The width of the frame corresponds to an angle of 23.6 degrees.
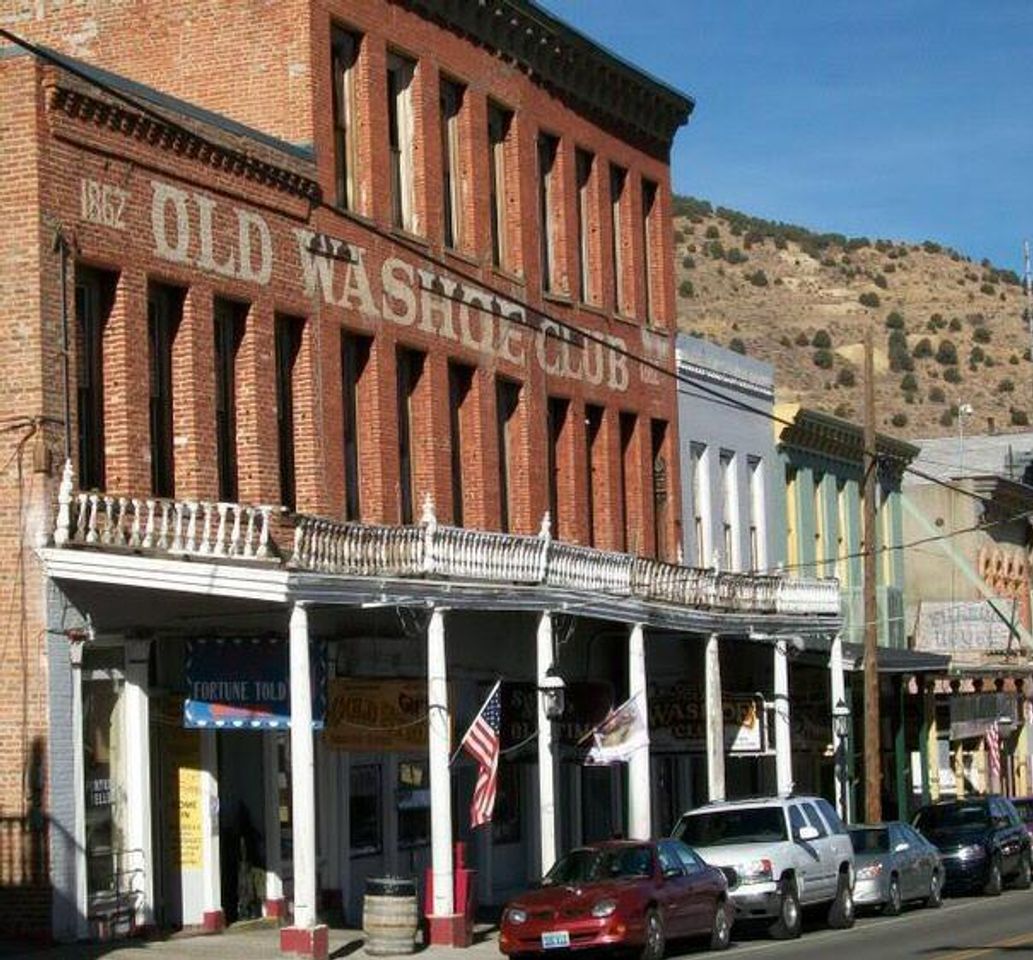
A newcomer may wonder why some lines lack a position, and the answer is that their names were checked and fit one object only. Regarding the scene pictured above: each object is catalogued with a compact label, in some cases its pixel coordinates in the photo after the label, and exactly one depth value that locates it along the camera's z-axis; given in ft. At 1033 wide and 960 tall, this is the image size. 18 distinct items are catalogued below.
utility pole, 135.13
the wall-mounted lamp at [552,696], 103.35
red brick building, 86.63
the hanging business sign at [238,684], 92.68
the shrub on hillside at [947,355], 403.56
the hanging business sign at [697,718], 134.82
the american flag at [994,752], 188.85
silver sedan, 117.19
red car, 88.07
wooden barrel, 91.50
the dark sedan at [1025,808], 152.76
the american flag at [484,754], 97.95
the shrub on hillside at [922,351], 410.10
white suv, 101.81
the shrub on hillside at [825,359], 398.01
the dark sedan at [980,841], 134.92
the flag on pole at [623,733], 112.06
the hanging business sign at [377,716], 101.09
